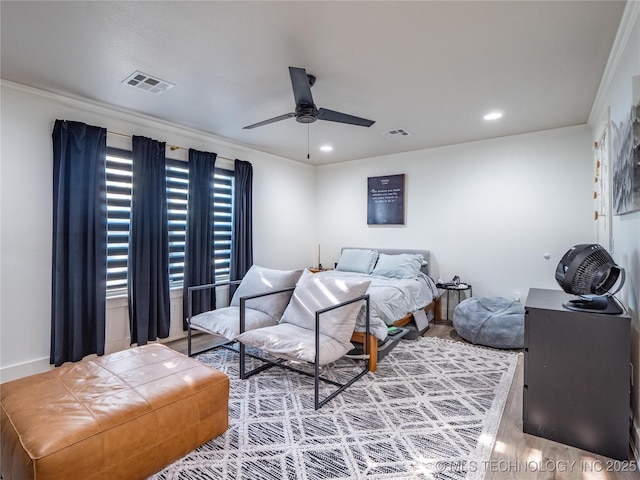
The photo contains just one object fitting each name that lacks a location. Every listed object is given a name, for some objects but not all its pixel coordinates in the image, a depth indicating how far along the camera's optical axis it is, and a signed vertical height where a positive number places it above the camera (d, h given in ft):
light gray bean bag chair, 11.83 -3.04
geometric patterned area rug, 6.02 -4.08
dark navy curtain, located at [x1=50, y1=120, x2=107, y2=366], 9.91 -0.05
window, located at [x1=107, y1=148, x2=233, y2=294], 11.26 +0.92
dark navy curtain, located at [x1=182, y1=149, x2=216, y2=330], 13.21 +0.25
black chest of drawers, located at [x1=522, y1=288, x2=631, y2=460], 6.11 -2.68
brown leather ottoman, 4.86 -2.91
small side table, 14.60 -2.12
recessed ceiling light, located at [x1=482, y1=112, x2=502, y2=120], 11.53 +4.38
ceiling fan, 7.63 +3.35
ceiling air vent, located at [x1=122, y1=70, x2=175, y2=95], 8.89 +4.39
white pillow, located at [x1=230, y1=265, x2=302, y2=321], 11.15 -1.66
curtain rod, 11.23 +3.65
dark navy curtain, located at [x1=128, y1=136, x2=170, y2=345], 11.60 -0.24
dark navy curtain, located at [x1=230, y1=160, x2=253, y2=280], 15.06 +0.82
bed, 10.40 -1.84
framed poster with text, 17.28 +2.12
